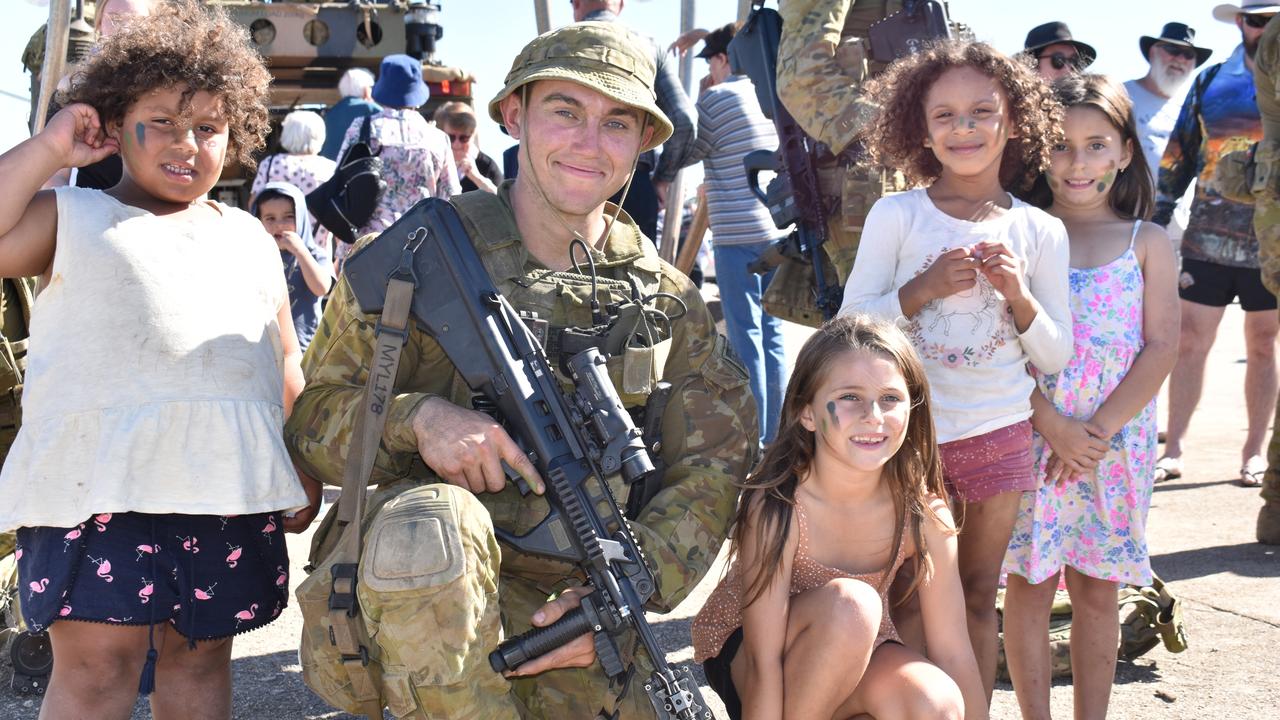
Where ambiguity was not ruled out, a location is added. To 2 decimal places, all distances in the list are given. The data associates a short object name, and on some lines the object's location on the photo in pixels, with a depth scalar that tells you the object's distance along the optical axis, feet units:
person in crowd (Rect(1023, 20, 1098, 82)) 18.26
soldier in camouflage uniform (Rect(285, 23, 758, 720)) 7.45
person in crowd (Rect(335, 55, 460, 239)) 17.99
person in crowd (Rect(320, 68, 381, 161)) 23.63
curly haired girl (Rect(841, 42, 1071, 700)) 9.68
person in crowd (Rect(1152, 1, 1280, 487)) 16.98
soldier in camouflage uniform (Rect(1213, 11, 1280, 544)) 14.42
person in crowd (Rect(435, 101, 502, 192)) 21.70
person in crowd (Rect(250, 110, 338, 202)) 19.74
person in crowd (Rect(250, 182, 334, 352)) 17.62
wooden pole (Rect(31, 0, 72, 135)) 13.76
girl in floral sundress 10.16
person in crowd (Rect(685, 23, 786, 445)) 19.02
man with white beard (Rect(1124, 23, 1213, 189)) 19.86
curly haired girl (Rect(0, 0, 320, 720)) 8.07
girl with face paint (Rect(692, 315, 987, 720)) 8.21
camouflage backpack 11.41
